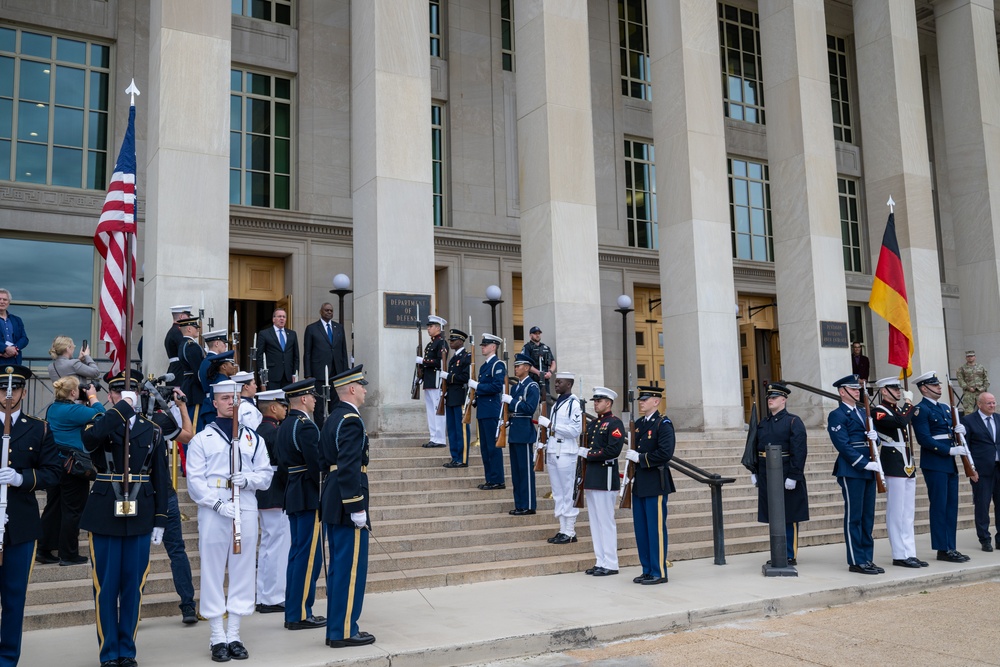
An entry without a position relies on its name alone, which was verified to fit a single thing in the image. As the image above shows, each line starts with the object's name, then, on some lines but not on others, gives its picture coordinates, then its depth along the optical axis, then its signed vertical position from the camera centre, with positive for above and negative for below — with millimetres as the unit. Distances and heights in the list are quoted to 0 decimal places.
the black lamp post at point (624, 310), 18984 +2818
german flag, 14156 +2123
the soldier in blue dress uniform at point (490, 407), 11461 +403
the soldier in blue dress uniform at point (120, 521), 6094 -520
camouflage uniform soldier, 19328 +919
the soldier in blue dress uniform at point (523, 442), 11062 -81
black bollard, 9570 -901
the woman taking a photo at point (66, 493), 8242 -411
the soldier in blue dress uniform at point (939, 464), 10758 -520
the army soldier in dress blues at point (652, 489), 9242 -629
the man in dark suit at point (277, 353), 12367 +1296
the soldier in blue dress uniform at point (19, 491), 5863 -273
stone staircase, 7988 -1190
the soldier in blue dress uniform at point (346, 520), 6660 -608
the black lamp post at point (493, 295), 16875 +2763
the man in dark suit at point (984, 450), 11636 -386
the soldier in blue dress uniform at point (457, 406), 12195 +448
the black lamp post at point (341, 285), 15797 +2853
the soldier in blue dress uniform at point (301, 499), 7379 -486
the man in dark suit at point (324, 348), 13008 +1413
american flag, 8891 +2319
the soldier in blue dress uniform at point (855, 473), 9797 -554
